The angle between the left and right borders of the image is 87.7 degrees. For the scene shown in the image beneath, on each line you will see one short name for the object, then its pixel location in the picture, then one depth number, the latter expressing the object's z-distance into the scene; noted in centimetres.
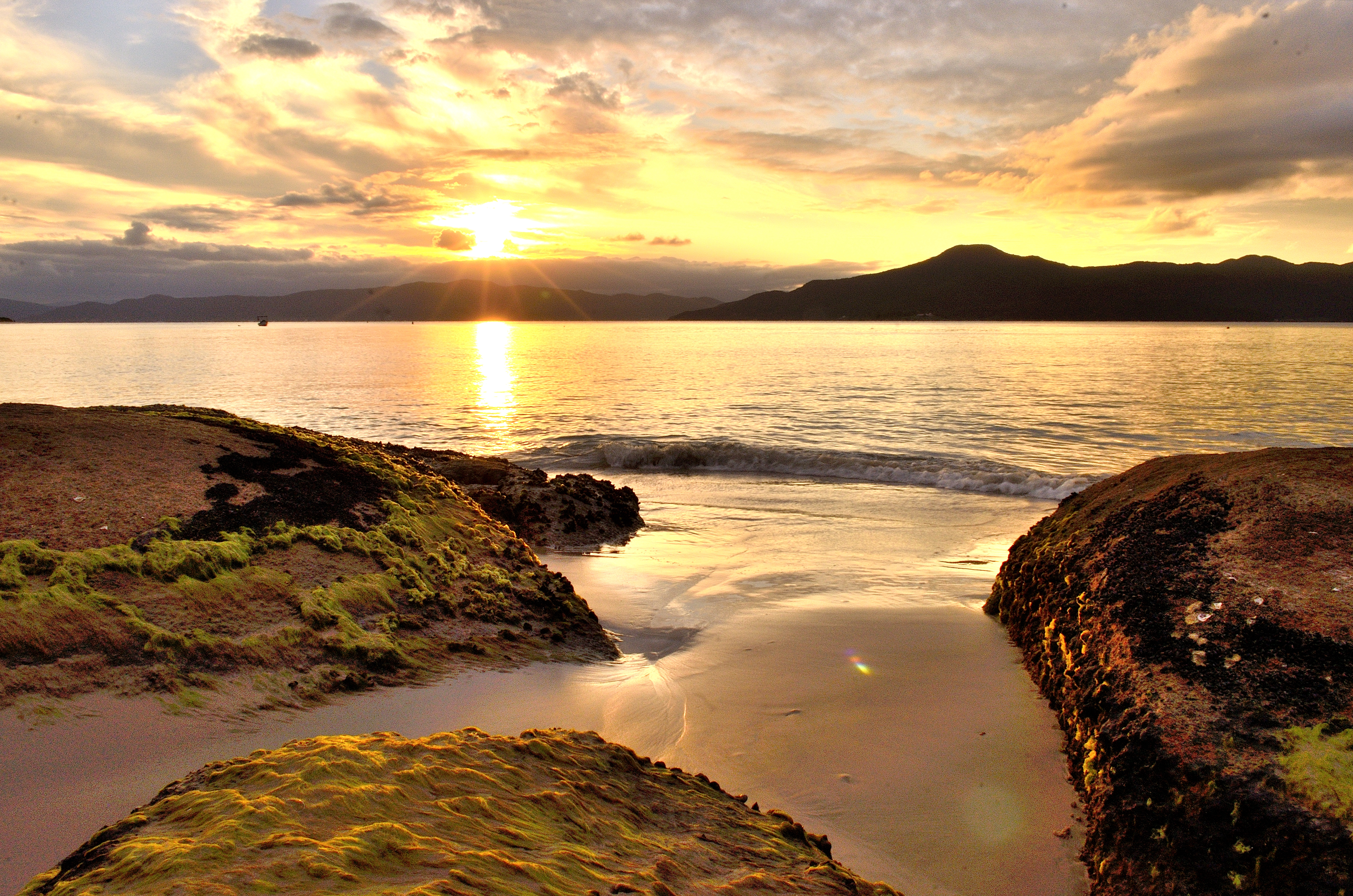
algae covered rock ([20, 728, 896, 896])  203
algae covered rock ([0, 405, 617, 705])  358
